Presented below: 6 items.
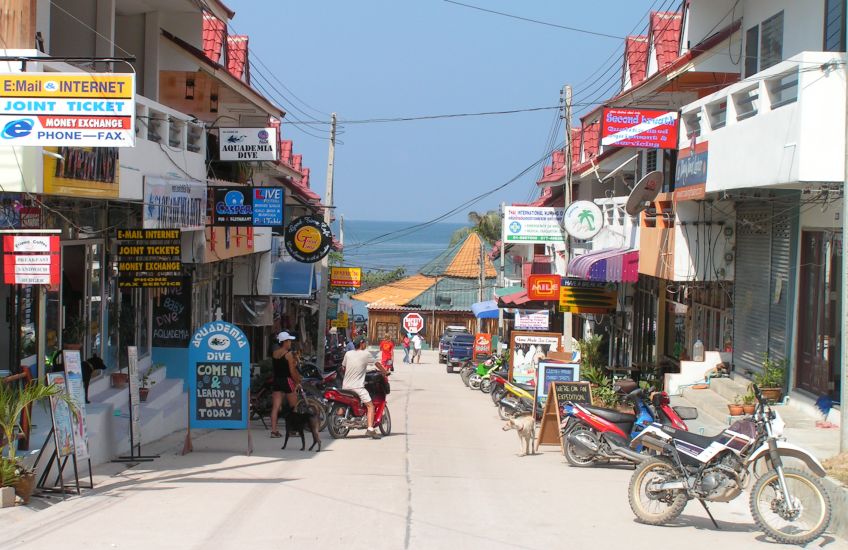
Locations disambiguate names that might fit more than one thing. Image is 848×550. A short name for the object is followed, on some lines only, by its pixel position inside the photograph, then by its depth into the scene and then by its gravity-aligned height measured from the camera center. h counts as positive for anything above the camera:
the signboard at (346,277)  36.53 -0.56
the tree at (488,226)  65.25 +2.68
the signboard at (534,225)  28.77 +1.25
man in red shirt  33.47 -3.07
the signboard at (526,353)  23.69 -2.14
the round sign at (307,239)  26.70 +0.60
